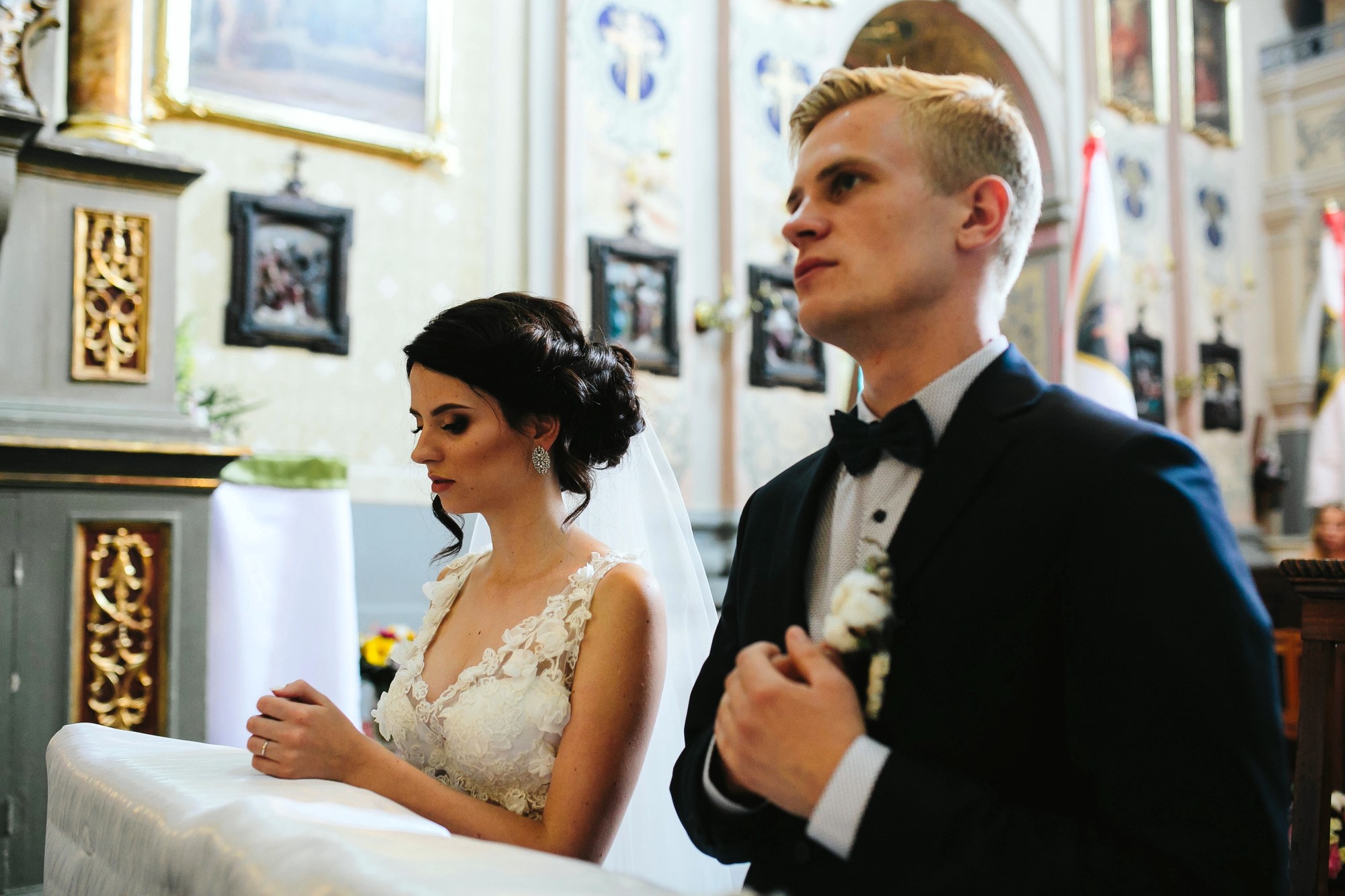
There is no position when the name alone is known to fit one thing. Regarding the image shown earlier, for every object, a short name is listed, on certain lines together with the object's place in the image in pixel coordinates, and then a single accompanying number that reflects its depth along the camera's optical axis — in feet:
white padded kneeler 3.06
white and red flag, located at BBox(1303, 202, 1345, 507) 29.73
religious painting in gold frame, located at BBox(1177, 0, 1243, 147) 33.06
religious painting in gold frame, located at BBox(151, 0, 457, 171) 17.70
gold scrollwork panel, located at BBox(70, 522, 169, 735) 9.48
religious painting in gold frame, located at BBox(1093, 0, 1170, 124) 30.68
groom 3.58
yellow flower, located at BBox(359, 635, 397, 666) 13.99
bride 6.30
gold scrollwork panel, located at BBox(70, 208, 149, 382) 10.12
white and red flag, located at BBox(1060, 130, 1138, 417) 21.16
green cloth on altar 11.76
